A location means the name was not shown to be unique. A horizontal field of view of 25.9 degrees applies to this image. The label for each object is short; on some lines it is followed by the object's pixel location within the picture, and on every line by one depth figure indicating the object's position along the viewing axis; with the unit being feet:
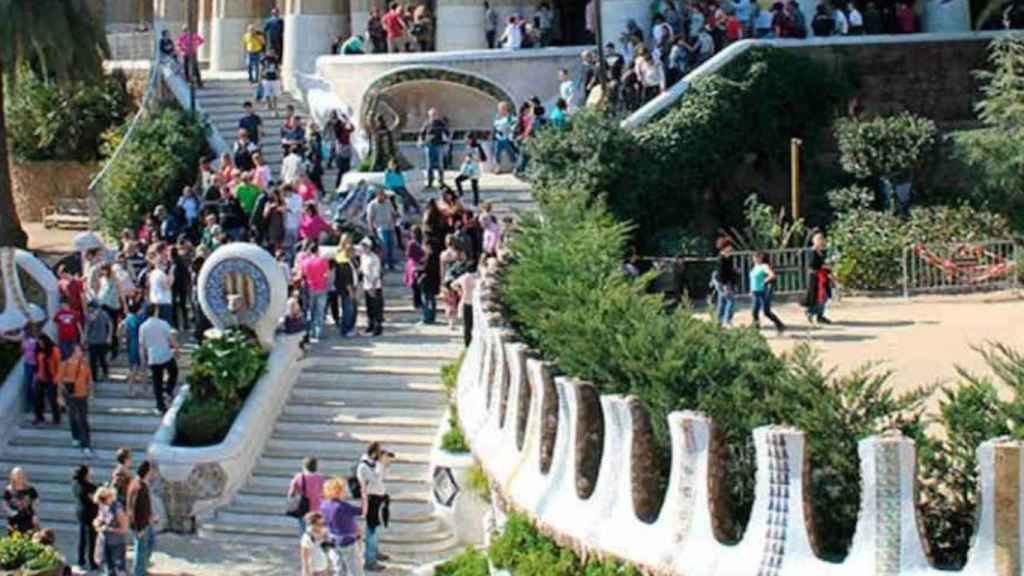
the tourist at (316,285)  94.02
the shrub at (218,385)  85.15
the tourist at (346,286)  95.71
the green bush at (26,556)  66.90
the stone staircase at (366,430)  80.89
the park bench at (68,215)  143.23
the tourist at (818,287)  98.63
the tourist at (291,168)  117.08
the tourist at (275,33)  148.15
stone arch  133.08
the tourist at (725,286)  98.32
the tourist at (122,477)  74.64
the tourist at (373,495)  75.72
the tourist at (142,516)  74.08
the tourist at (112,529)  73.51
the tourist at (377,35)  138.51
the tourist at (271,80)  137.59
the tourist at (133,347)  91.30
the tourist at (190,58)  140.46
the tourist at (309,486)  74.69
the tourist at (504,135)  124.88
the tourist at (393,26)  138.41
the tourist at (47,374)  89.25
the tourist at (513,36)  133.69
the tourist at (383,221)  105.29
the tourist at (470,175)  116.67
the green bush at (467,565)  72.33
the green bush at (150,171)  122.72
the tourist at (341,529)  71.10
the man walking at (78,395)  87.45
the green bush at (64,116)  144.25
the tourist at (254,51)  142.82
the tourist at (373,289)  95.81
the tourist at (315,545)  70.27
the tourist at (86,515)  76.33
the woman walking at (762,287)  96.53
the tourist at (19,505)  74.69
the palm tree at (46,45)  117.60
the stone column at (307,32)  146.61
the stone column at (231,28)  158.20
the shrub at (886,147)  119.75
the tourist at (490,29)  139.54
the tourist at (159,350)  89.15
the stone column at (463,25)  139.33
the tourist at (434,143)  119.75
